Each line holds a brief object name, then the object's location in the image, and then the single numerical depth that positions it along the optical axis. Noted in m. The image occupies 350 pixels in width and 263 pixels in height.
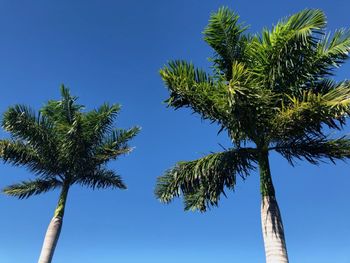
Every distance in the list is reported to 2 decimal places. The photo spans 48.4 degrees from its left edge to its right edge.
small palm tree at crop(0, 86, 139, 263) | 16.75
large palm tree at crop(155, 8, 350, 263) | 10.80
